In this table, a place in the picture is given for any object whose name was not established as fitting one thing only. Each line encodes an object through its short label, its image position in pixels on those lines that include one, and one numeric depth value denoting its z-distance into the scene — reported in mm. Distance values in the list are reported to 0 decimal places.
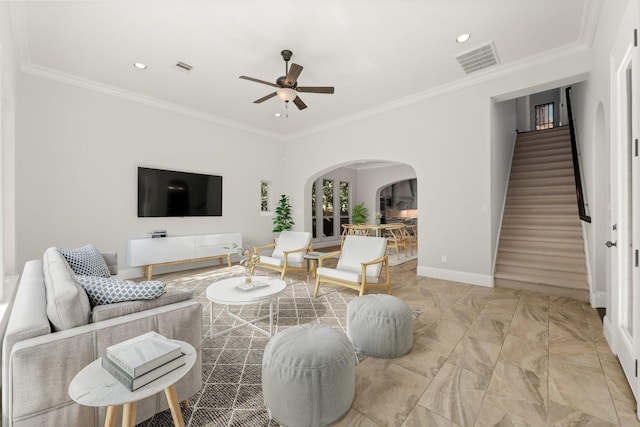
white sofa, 1196
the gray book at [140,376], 1086
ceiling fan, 3385
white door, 2105
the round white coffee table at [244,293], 2602
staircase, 4062
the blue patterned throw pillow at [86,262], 2607
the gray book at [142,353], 1104
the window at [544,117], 9734
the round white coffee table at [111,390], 1036
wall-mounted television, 5152
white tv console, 4748
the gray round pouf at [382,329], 2322
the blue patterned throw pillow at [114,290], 1605
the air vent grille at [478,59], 3738
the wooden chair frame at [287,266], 4648
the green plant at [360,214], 10320
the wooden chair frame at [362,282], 3584
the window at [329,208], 9523
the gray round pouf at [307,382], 1582
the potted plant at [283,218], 7289
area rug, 1682
